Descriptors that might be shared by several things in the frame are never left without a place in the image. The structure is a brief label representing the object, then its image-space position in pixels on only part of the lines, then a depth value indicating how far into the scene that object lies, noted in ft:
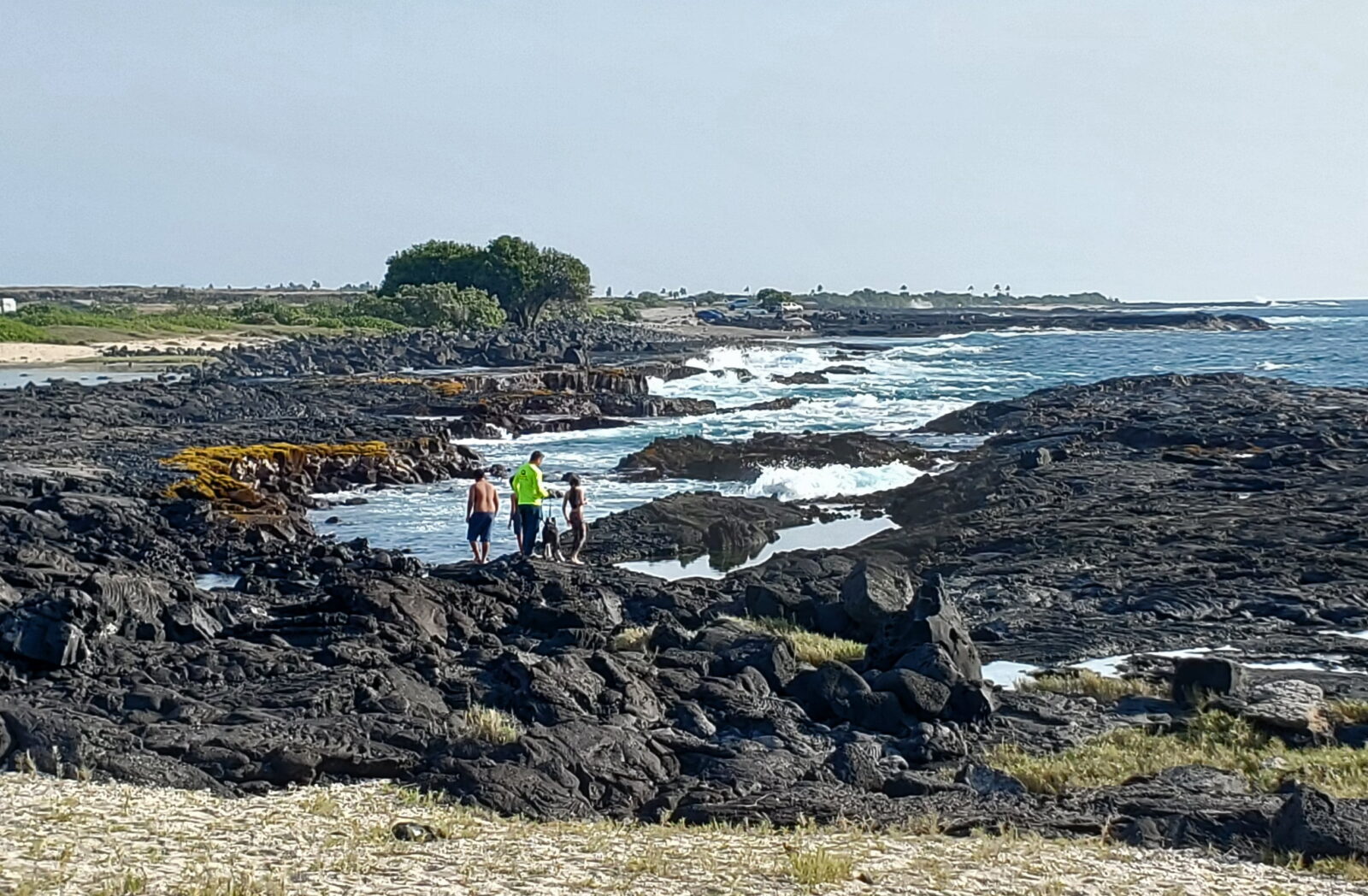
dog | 74.64
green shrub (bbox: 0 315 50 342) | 236.59
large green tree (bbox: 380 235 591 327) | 346.13
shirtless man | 75.10
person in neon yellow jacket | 74.08
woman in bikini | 76.28
